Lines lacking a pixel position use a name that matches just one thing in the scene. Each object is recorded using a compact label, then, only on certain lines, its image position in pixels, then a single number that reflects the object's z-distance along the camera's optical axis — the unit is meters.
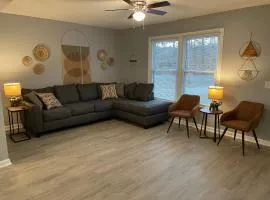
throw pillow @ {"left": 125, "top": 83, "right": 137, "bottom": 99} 5.34
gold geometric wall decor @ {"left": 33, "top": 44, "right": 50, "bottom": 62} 4.64
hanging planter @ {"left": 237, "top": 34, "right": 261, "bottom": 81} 3.60
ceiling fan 2.95
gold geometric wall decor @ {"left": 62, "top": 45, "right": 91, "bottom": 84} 5.15
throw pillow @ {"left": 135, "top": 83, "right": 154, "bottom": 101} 5.02
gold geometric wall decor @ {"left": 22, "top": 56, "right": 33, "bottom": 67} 4.50
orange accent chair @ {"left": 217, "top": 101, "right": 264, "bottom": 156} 3.30
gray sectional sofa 4.00
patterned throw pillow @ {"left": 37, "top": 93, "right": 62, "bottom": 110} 4.22
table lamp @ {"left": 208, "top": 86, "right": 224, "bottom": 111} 3.81
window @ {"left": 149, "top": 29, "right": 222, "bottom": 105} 4.29
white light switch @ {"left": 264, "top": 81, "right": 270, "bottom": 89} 3.54
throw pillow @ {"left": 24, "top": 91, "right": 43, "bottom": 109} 4.01
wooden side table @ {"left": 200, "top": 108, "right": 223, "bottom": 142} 3.81
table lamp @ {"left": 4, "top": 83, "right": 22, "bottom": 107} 3.83
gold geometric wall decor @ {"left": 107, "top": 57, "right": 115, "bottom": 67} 6.05
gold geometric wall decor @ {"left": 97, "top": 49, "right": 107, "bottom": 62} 5.79
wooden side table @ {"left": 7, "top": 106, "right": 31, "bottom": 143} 3.83
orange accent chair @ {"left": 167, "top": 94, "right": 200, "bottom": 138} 4.08
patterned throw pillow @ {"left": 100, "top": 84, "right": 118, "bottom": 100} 5.36
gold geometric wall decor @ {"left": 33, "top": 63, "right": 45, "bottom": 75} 4.68
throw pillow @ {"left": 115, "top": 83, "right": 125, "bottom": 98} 5.59
